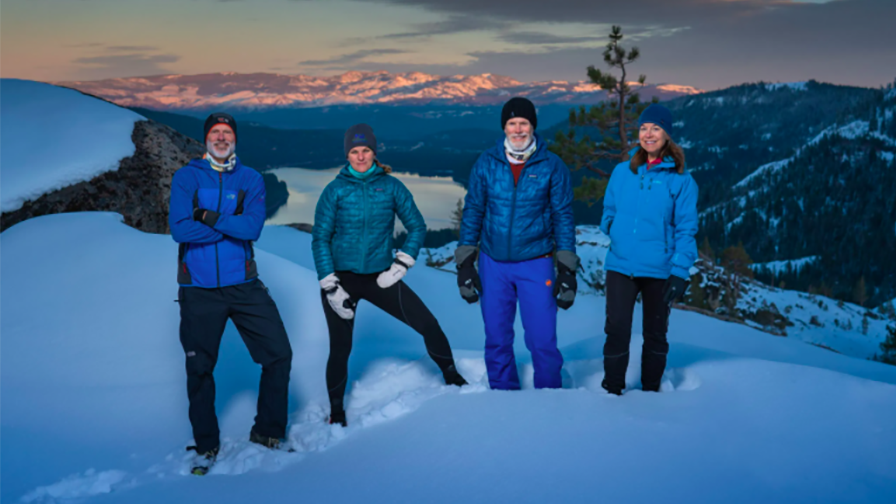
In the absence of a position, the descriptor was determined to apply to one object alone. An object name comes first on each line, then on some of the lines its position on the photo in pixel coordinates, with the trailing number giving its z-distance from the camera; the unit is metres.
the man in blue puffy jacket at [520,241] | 3.88
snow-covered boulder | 7.04
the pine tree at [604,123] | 19.78
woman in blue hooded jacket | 3.76
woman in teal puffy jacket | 3.85
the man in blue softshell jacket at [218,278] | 3.41
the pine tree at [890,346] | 34.72
